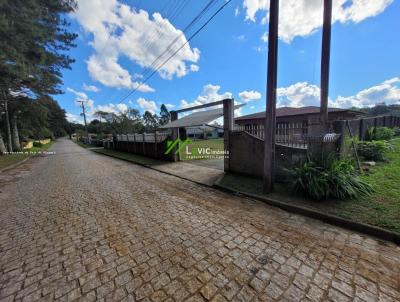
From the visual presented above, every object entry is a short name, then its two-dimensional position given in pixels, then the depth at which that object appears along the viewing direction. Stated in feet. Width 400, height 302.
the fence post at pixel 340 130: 14.66
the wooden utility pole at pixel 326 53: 13.23
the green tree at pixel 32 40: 23.31
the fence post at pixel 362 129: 27.81
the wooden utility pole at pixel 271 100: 13.20
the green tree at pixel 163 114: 213.97
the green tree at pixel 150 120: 184.71
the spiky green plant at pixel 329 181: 12.16
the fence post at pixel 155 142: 38.50
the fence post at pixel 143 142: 44.46
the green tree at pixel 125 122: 130.62
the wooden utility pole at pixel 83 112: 115.24
